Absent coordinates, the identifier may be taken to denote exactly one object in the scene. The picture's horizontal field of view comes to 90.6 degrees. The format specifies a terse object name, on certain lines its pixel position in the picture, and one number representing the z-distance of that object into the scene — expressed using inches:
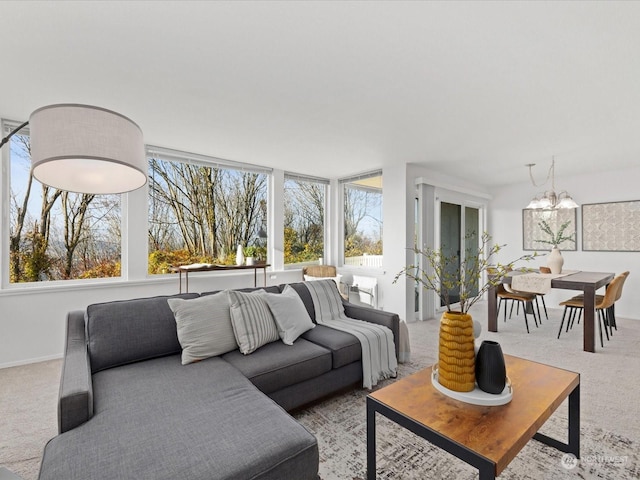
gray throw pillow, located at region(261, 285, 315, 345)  95.0
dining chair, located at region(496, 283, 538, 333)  171.0
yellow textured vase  60.9
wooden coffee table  46.7
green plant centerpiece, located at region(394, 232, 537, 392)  60.9
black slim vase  59.1
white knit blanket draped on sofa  97.0
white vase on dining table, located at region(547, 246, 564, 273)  162.4
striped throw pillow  86.4
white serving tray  57.5
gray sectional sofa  44.0
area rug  63.1
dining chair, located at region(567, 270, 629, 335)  152.0
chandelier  161.0
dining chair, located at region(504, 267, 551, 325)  178.0
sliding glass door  215.9
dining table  133.5
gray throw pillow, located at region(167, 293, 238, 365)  81.5
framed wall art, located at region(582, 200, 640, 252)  194.2
